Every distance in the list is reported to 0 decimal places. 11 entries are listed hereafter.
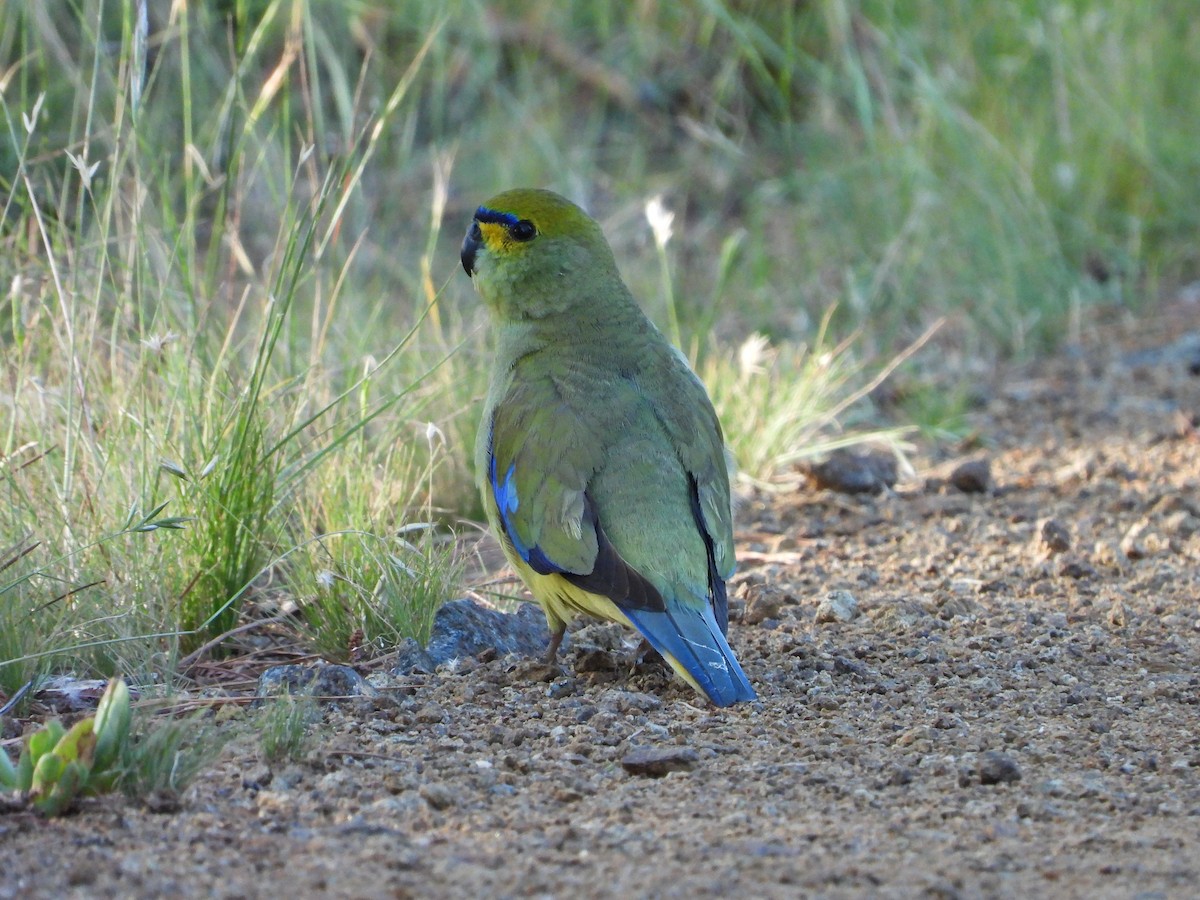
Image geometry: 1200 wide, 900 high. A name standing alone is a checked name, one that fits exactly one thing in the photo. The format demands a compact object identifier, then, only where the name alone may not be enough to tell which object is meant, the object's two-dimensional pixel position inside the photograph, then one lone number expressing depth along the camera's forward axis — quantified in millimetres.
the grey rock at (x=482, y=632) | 7031
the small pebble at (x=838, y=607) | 7691
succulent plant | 4973
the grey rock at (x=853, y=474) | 10133
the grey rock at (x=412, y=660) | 6824
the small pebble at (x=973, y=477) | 10078
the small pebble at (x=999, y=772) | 5523
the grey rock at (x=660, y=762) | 5633
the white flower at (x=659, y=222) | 9086
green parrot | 6574
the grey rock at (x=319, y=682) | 6391
